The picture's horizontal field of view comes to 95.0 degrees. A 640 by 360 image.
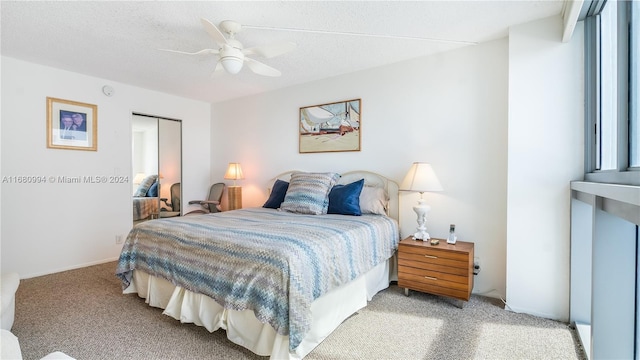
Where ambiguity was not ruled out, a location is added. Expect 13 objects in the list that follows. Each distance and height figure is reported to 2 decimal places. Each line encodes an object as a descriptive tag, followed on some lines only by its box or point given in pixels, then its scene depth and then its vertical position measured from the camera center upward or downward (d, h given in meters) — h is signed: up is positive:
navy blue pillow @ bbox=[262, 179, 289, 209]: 3.72 -0.24
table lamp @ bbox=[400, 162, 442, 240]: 2.85 -0.08
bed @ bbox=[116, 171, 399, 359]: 1.74 -0.68
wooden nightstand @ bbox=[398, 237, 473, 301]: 2.52 -0.82
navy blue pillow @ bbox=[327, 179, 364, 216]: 3.15 -0.25
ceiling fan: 2.26 +1.00
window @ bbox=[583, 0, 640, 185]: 1.52 +0.54
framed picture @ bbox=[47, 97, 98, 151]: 3.54 +0.63
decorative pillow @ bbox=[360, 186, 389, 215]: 3.22 -0.27
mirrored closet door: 4.39 +0.13
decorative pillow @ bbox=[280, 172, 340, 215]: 3.25 -0.20
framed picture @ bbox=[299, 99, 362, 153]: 3.67 +0.65
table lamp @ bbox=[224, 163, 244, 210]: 4.54 -0.21
